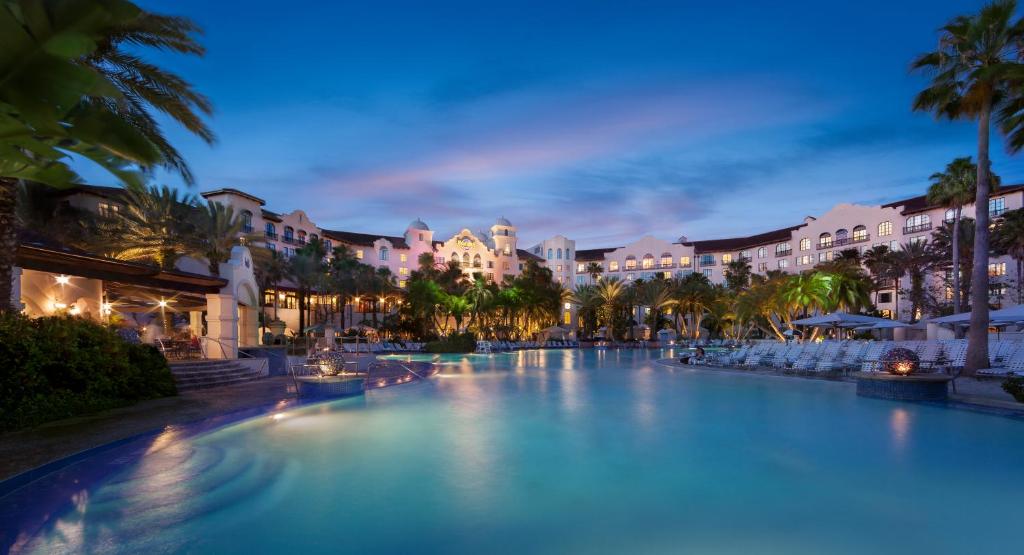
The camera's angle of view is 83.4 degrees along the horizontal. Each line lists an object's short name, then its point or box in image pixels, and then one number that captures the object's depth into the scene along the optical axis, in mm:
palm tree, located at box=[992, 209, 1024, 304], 35875
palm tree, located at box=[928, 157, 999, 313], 31047
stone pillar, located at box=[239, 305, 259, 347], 26500
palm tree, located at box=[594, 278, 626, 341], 62062
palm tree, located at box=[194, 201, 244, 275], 25625
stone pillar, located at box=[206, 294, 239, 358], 17875
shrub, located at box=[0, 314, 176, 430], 8812
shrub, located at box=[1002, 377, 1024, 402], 11625
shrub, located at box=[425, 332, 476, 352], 41562
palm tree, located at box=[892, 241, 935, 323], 44250
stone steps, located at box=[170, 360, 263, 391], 14031
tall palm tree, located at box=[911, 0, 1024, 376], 15594
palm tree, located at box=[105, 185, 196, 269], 23406
